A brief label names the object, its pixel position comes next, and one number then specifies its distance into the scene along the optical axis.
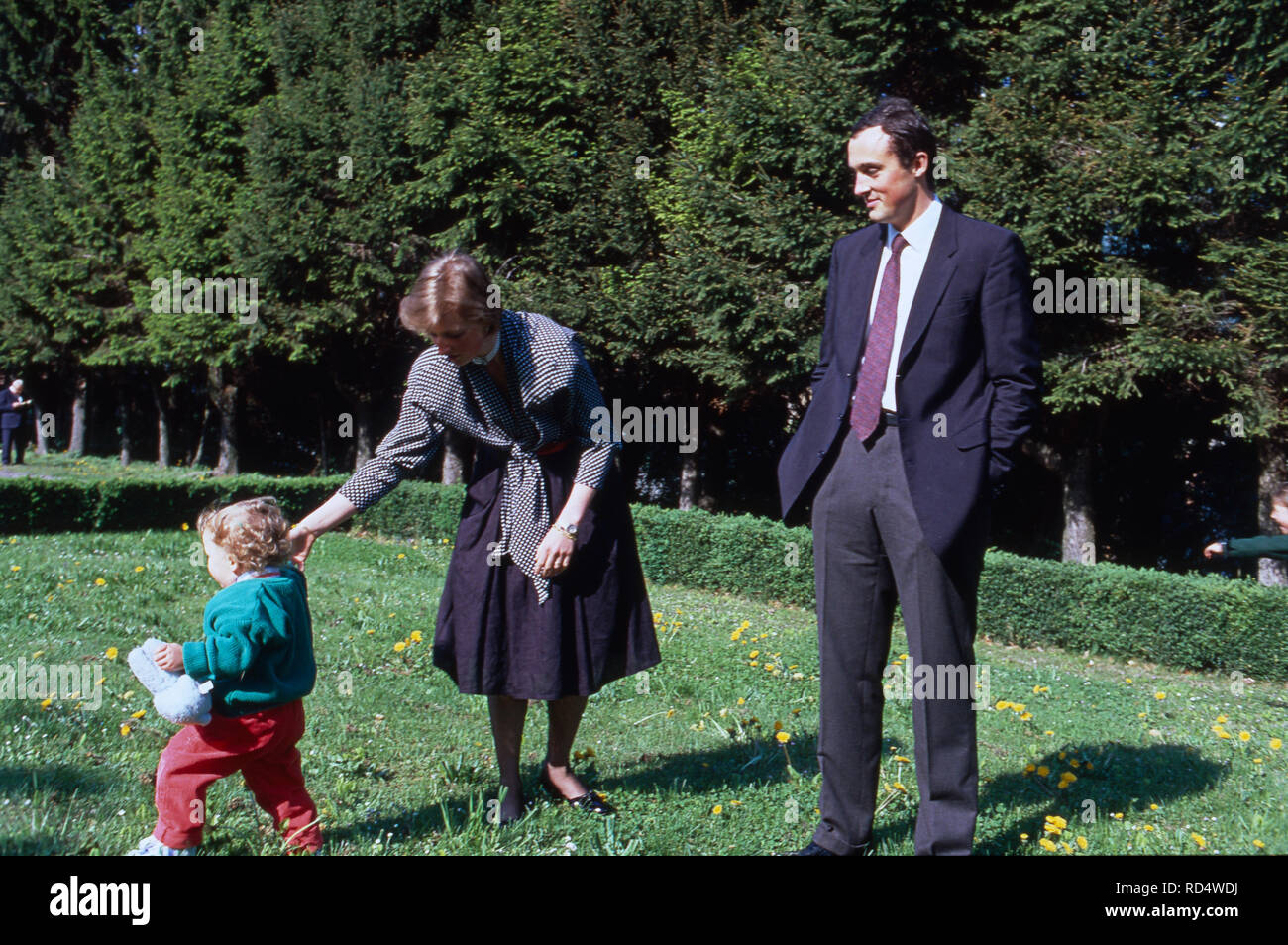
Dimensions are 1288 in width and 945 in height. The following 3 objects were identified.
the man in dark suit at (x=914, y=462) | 3.04
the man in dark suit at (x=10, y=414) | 24.35
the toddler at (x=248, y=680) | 2.99
